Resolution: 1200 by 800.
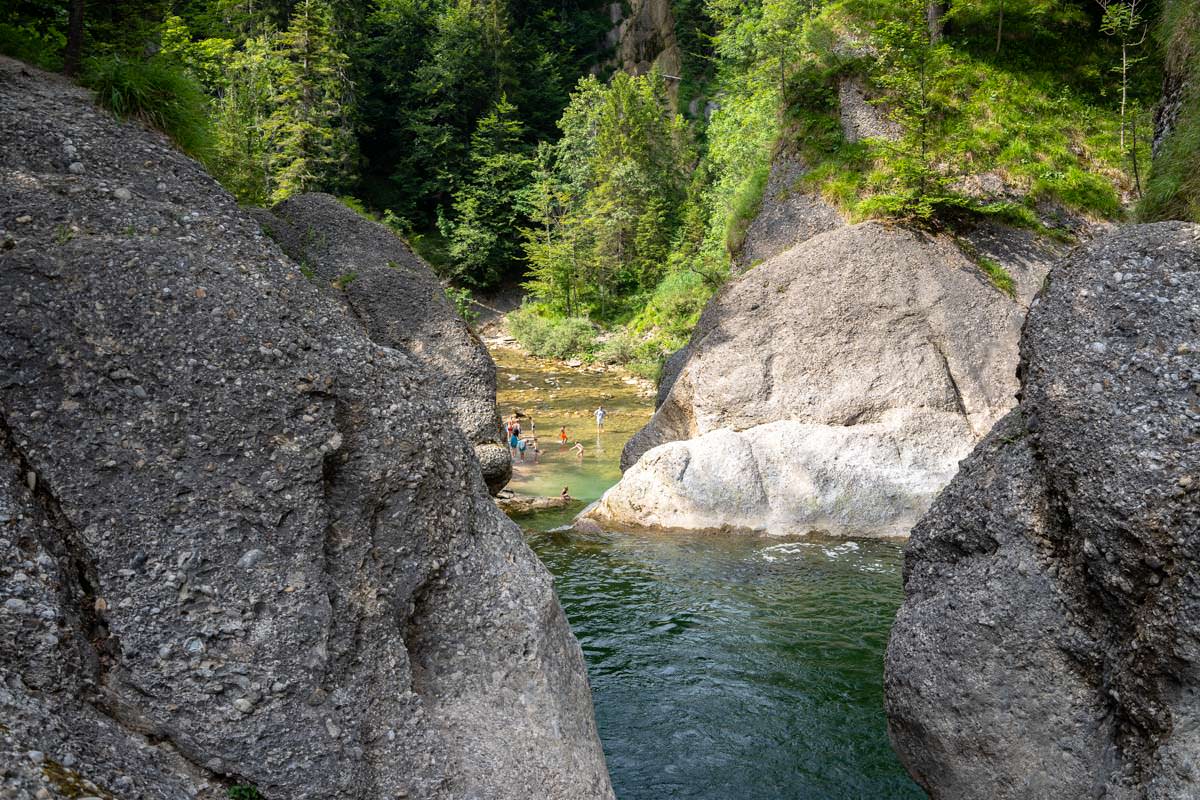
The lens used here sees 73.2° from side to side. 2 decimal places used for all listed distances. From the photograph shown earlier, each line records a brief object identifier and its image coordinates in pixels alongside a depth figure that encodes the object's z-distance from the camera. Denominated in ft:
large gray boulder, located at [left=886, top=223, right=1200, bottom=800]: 16.16
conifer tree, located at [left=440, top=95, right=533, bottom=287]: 164.45
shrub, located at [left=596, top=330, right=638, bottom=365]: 128.26
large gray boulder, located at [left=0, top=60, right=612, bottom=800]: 14.10
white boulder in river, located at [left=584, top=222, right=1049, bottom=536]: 50.49
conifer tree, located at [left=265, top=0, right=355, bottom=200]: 122.42
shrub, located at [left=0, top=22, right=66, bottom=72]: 23.20
